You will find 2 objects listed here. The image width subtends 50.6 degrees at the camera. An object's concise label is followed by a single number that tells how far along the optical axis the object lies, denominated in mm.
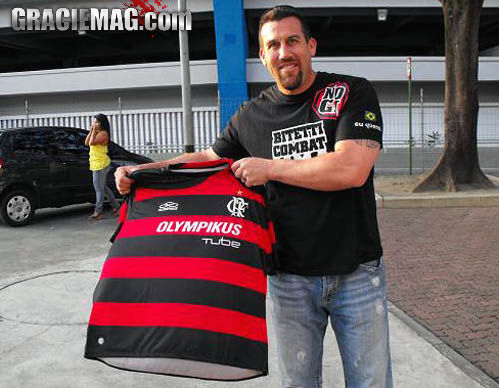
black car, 9609
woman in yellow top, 9906
